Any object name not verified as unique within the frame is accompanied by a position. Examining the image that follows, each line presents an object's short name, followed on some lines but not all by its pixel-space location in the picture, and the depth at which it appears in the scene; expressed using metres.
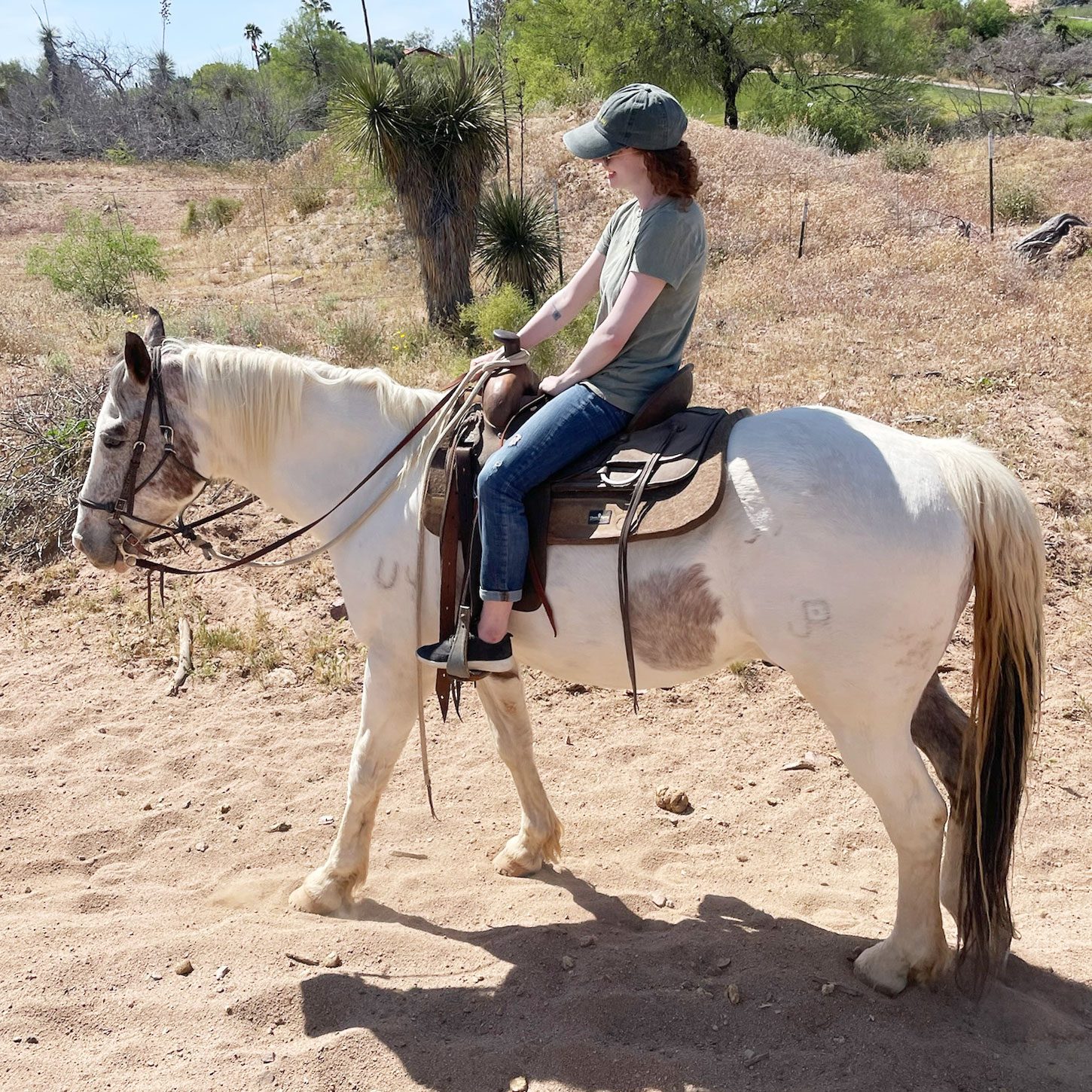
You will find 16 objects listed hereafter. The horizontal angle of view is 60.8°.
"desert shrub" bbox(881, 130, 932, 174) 18.52
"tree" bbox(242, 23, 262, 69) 58.47
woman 2.95
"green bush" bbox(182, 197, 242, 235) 21.06
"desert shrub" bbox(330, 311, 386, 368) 10.14
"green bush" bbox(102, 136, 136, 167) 31.95
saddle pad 2.97
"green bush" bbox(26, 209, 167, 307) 12.95
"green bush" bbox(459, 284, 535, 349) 9.88
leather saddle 3.01
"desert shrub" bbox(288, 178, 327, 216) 20.94
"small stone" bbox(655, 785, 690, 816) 4.46
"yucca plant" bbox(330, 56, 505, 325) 11.50
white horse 2.88
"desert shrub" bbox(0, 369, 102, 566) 7.16
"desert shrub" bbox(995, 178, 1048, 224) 14.38
